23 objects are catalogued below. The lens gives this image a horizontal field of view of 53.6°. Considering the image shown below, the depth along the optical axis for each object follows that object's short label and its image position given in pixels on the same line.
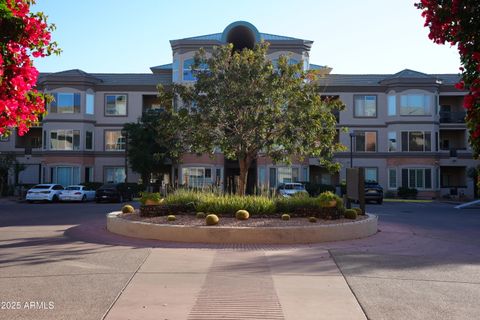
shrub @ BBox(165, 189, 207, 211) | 15.02
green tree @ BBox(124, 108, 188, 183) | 38.38
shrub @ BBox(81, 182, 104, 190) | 39.47
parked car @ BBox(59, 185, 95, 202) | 33.12
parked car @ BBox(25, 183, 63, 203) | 32.52
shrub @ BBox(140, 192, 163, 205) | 15.10
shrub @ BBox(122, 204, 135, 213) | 16.20
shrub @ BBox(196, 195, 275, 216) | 14.45
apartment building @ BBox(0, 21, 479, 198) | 40.62
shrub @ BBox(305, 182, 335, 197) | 35.22
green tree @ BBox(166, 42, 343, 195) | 16.20
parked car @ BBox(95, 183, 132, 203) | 32.62
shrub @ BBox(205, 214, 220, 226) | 12.70
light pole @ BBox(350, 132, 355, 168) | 39.97
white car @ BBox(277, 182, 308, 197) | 31.24
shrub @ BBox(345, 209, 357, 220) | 14.43
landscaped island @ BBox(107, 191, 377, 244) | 12.10
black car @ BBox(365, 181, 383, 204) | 32.00
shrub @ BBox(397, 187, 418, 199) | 40.84
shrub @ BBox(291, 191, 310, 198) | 16.39
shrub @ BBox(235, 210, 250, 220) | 13.57
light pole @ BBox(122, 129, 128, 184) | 39.11
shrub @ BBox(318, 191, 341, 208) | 14.35
